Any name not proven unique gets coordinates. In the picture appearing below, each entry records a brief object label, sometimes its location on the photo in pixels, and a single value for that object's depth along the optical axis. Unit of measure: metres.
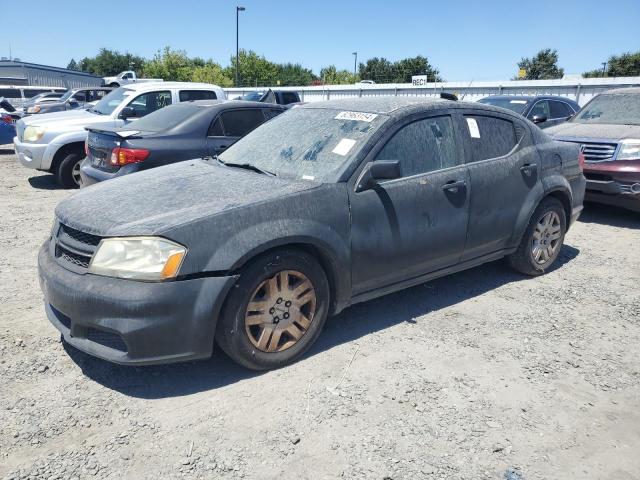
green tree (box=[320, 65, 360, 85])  79.18
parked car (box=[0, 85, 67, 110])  26.18
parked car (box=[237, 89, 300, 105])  18.16
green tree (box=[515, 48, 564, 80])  69.88
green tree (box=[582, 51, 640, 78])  57.25
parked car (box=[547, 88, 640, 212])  6.71
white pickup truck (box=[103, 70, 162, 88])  22.18
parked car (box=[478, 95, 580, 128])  10.14
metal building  55.06
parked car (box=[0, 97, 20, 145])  12.61
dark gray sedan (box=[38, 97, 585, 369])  2.77
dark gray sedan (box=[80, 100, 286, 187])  6.20
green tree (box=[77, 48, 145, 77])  86.38
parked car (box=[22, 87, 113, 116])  15.12
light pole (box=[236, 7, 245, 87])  43.43
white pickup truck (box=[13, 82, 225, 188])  8.46
